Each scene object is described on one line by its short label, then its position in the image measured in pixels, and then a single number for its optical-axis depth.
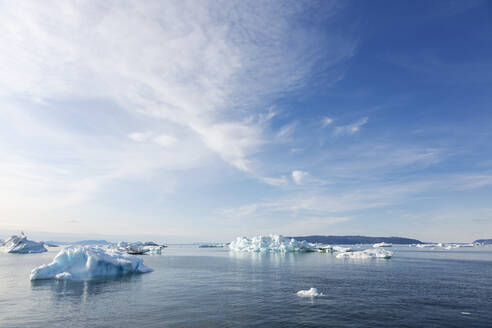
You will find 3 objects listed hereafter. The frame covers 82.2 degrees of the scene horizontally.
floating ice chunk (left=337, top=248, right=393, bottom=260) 78.64
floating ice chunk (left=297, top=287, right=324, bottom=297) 27.27
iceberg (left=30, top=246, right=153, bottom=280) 37.22
